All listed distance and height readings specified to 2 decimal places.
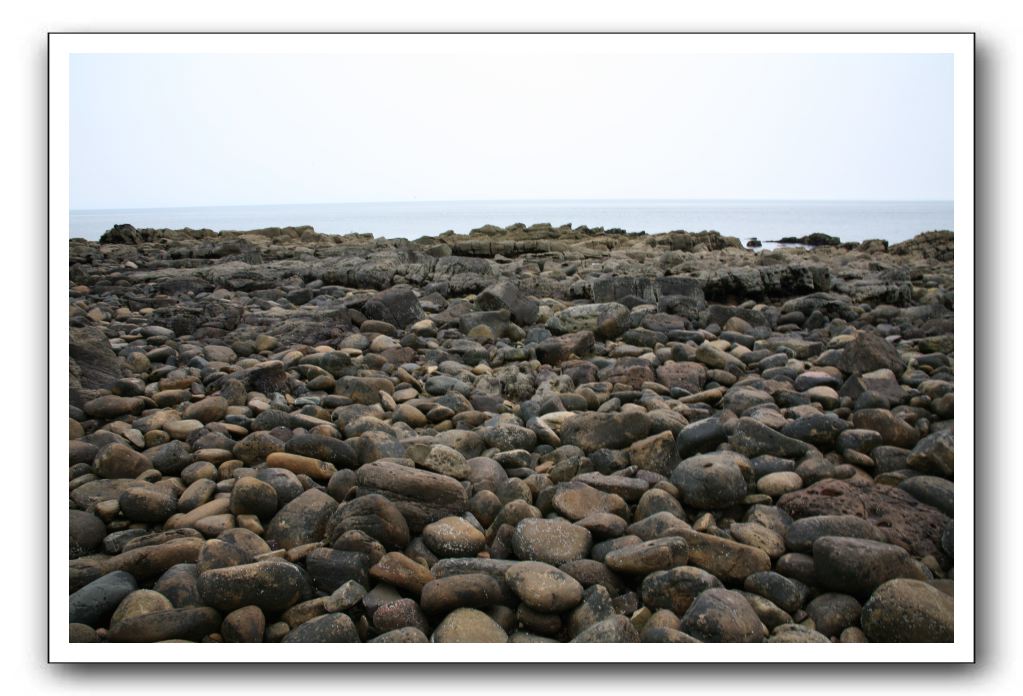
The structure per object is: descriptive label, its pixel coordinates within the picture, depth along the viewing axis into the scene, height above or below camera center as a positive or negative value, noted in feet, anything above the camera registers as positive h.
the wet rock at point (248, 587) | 6.99 -1.95
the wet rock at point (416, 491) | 8.19 -1.30
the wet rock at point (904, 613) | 7.01 -2.23
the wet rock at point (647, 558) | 7.22 -1.75
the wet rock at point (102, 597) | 7.33 -2.13
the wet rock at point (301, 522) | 8.01 -1.57
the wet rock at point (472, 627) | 7.02 -2.32
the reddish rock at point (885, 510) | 8.04 -1.49
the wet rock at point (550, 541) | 7.55 -1.68
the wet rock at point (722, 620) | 6.93 -2.24
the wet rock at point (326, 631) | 7.02 -2.34
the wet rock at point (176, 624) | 7.00 -2.27
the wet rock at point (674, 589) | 7.11 -2.01
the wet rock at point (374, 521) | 7.79 -1.52
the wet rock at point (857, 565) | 7.17 -1.82
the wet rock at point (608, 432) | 9.64 -0.78
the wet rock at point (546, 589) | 7.00 -1.97
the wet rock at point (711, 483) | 8.27 -1.23
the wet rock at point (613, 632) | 6.92 -2.34
